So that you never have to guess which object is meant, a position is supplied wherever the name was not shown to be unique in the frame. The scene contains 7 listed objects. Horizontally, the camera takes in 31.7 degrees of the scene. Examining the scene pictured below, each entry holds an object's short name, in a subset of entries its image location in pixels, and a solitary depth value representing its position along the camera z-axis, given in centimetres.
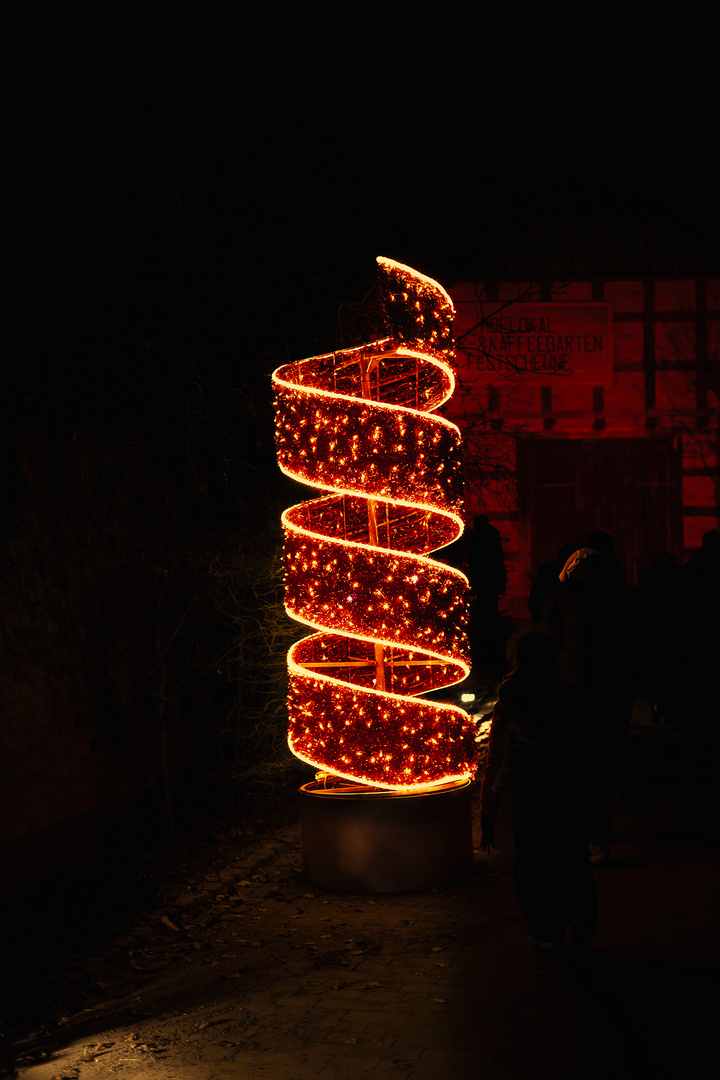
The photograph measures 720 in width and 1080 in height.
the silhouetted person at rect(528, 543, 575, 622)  972
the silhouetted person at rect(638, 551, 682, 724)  1299
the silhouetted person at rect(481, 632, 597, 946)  586
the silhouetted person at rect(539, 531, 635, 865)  788
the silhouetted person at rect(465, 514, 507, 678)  1611
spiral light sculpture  706
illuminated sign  1934
